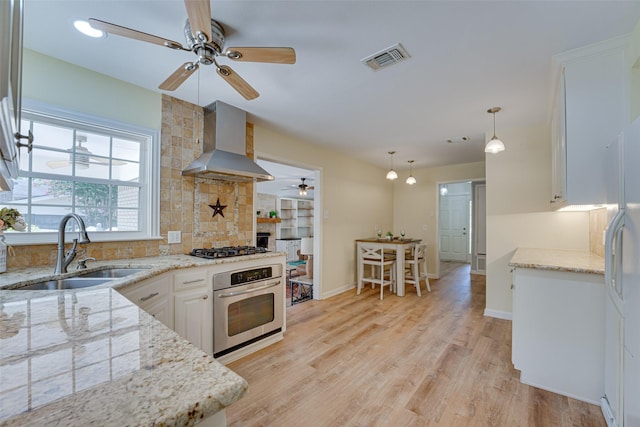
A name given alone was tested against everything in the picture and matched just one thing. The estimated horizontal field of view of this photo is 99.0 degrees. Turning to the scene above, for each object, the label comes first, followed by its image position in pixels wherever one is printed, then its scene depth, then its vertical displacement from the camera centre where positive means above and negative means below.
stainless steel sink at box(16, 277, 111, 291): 1.61 -0.40
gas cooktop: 2.41 -0.32
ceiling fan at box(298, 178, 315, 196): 7.38 +0.85
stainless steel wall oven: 2.29 -0.81
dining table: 4.36 -0.55
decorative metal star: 2.95 +0.11
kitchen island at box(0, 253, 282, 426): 0.45 -0.32
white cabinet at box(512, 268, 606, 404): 1.79 -0.78
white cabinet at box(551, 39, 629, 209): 1.83 +0.74
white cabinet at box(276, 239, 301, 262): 8.26 -0.88
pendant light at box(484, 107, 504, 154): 2.73 +0.74
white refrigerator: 1.16 -0.29
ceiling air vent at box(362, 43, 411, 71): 1.88 +1.17
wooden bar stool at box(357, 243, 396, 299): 4.32 -0.66
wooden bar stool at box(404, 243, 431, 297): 4.38 -0.67
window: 2.00 +0.31
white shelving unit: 8.91 +0.01
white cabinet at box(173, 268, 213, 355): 2.07 -0.70
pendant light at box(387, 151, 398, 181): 4.45 +0.71
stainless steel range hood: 2.57 +0.72
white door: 7.50 -0.24
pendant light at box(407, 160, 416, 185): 4.83 +0.99
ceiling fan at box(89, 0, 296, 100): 1.31 +0.94
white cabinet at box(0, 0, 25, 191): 0.61 +0.37
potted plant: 1.71 -0.02
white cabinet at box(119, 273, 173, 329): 1.64 -0.52
